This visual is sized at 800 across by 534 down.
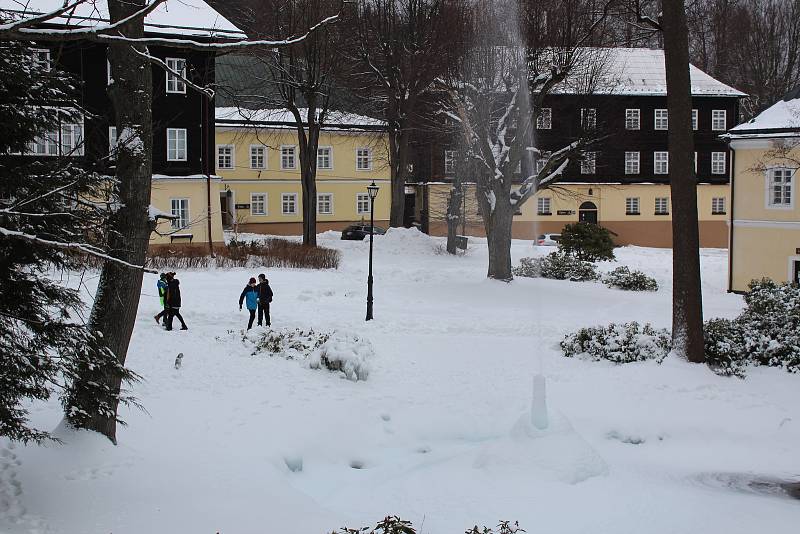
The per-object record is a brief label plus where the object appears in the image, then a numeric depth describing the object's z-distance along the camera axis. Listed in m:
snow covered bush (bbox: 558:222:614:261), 35.78
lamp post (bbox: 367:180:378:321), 24.84
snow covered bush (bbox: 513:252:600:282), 33.03
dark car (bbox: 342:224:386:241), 48.75
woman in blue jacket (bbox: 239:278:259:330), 21.33
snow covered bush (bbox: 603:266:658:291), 30.86
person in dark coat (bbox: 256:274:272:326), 21.55
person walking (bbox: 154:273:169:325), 20.88
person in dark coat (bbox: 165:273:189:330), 20.61
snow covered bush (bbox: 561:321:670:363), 19.23
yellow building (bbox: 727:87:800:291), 29.23
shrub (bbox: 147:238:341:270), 31.05
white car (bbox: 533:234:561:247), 47.09
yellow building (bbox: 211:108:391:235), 51.94
